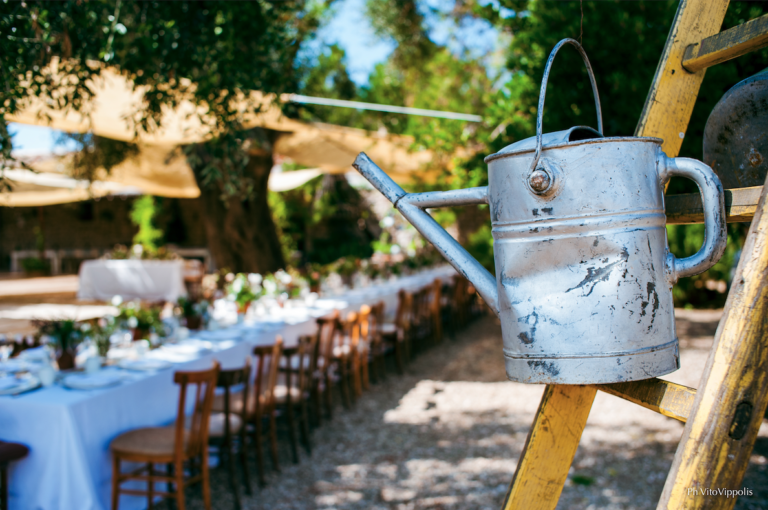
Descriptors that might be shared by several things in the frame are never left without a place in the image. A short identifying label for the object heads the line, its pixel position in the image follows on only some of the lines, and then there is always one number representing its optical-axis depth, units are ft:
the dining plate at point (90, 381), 9.87
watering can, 3.12
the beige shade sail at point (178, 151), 15.65
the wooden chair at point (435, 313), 25.29
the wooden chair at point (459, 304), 28.58
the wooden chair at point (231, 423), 10.77
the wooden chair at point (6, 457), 8.67
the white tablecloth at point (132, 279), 37.55
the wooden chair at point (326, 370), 15.24
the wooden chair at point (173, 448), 9.34
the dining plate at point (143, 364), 11.21
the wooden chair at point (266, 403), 11.94
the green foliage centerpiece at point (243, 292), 17.74
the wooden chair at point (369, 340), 18.19
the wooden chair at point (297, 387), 13.09
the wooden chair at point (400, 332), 20.65
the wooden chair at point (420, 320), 22.94
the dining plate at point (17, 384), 9.55
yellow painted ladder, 2.64
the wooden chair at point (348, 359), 16.86
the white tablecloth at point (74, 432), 8.86
